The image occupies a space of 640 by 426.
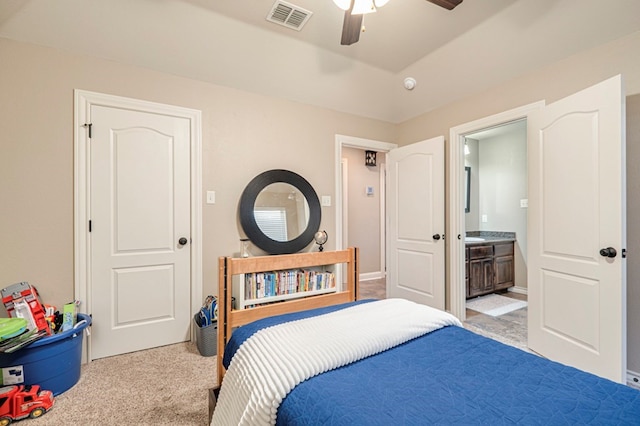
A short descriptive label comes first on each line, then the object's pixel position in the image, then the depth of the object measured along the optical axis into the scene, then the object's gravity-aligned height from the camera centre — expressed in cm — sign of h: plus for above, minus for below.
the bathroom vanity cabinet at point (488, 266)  392 -77
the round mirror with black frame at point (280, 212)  289 +2
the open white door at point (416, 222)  327 -12
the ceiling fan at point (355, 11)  162 +117
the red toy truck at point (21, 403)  163 -108
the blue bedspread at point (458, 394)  81 -57
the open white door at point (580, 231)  189 -14
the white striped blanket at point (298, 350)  97 -53
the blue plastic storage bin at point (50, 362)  178 -93
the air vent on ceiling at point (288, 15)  222 +158
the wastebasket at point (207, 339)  241 -104
